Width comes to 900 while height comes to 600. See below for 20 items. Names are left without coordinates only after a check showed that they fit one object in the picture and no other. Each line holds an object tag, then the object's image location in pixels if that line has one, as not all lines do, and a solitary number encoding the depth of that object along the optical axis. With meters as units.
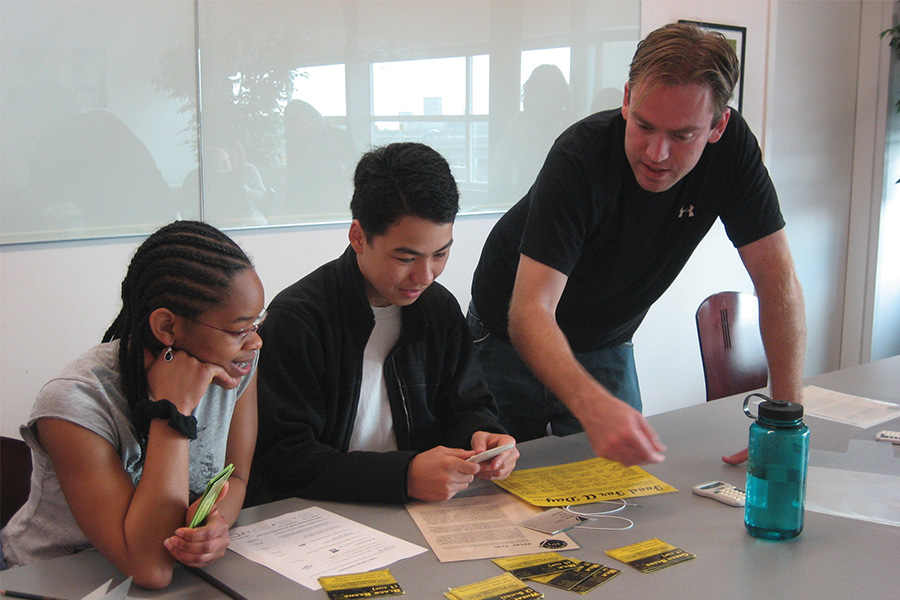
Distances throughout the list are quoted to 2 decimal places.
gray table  1.04
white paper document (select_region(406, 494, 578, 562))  1.15
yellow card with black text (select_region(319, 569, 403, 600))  1.01
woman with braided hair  1.08
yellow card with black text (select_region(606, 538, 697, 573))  1.11
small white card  1.22
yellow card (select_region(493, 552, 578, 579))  1.08
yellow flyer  1.34
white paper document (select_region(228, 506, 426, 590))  1.09
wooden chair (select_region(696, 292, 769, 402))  2.31
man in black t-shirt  1.45
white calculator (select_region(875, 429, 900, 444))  1.67
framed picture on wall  3.86
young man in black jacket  1.33
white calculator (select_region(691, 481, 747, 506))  1.34
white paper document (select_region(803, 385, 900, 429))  1.83
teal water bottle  1.17
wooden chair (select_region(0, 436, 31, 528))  1.48
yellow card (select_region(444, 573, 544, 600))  1.01
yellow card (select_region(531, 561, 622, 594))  1.04
